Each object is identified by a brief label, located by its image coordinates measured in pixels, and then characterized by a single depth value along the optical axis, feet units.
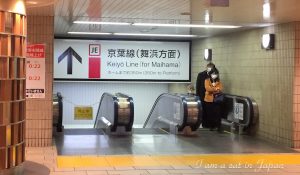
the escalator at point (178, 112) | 36.78
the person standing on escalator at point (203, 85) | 41.36
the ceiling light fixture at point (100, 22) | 34.71
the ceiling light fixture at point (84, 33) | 46.60
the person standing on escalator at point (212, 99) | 40.27
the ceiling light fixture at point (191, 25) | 34.83
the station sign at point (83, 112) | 56.80
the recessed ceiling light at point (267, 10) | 24.34
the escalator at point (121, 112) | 36.52
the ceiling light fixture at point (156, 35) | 46.79
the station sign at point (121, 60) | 50.78
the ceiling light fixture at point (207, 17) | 27.66
